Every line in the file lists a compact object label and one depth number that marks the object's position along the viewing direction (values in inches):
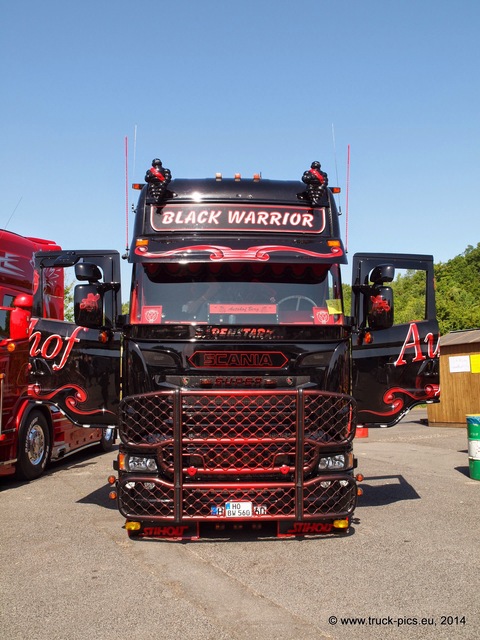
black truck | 238.5
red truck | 381.1
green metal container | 394.9
